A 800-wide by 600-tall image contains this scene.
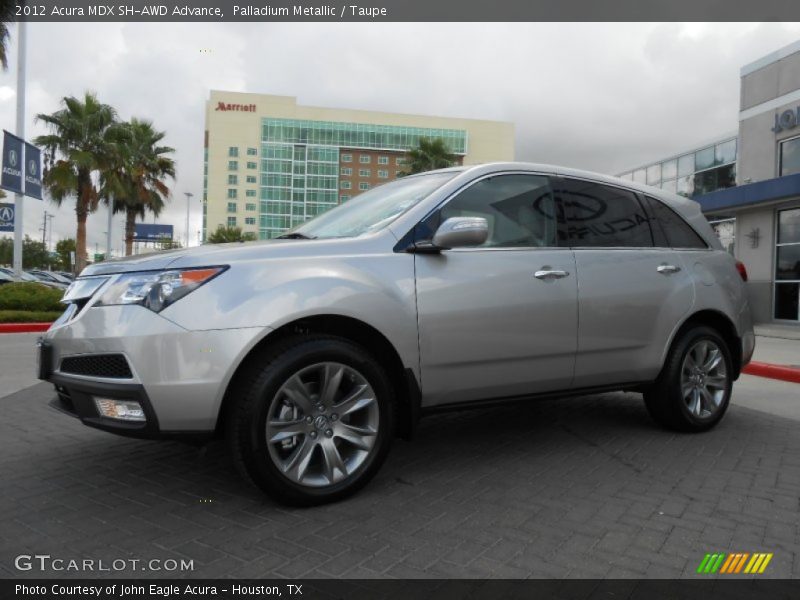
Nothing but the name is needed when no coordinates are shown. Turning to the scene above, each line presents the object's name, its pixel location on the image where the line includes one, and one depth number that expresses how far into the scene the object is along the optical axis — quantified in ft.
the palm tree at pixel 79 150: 82.43
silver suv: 9.00
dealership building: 57.52
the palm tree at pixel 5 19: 64.23
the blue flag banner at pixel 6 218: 67.46
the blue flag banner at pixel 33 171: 60.08
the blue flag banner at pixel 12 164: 56.13
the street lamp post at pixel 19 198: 63.62
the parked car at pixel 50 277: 108.42
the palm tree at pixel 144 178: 110.73
